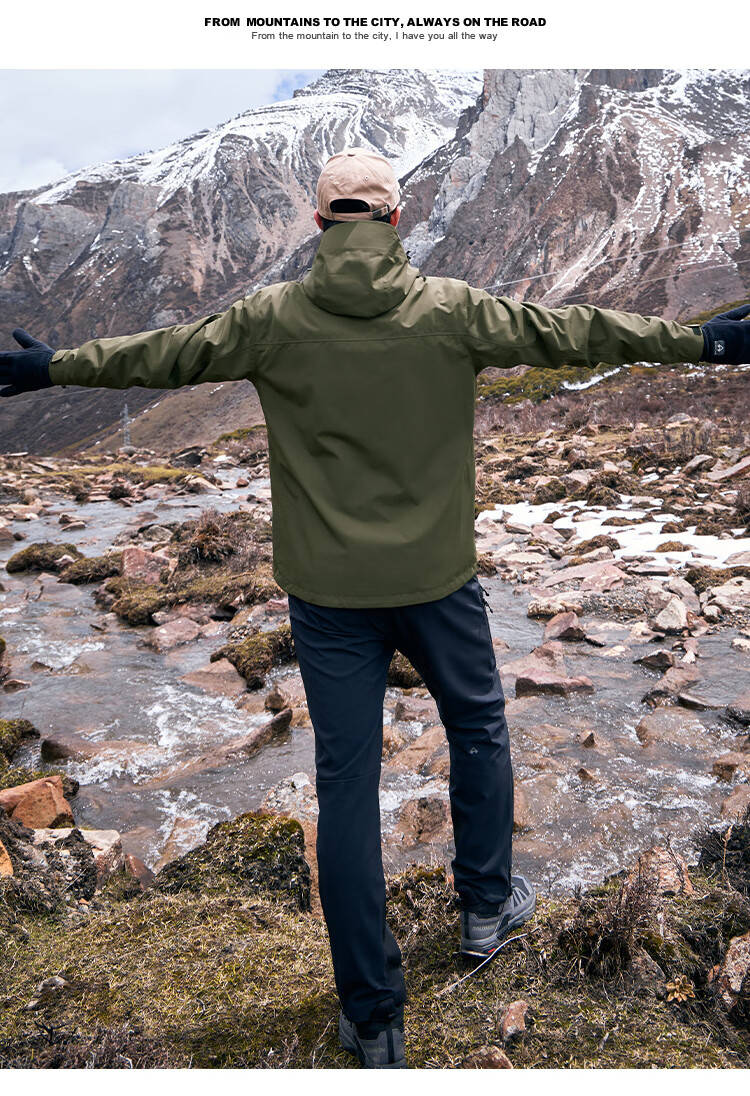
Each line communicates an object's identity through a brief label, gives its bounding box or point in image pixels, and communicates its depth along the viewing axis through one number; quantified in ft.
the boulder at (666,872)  7.86
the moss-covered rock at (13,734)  14.83
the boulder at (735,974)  6.19
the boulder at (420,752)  13.48
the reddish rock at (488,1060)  5.80
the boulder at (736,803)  10.71
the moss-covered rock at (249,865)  8.47
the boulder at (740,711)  13.96
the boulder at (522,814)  11.22
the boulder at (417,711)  15.64
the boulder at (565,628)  18.95
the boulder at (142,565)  27.09
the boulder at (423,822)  11.11
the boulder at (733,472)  33.65
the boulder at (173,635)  21.07
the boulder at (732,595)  19.19
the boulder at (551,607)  20.93
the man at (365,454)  6.02
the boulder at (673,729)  13.52
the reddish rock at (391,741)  14.23
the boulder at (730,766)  12.09
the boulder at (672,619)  18.58
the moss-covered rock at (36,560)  30.78
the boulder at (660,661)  16.71
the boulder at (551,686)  16.03
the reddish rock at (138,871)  9.55
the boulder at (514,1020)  6.12
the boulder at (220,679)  17.94
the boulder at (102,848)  9.30
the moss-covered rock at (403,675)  17.40
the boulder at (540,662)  16.94
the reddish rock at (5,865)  8.20
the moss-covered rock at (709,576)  21.02
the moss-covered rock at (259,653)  18.45
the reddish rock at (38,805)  10.45
